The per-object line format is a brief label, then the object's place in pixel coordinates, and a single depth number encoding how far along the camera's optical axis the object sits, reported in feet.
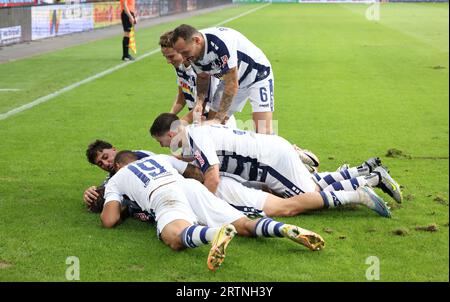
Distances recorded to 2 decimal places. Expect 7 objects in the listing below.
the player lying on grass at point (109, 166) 45.01
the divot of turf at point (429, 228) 42.80
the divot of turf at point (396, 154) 63.13
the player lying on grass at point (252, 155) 45.57
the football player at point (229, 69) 50.80
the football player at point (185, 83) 52.09
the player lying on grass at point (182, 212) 37.91
